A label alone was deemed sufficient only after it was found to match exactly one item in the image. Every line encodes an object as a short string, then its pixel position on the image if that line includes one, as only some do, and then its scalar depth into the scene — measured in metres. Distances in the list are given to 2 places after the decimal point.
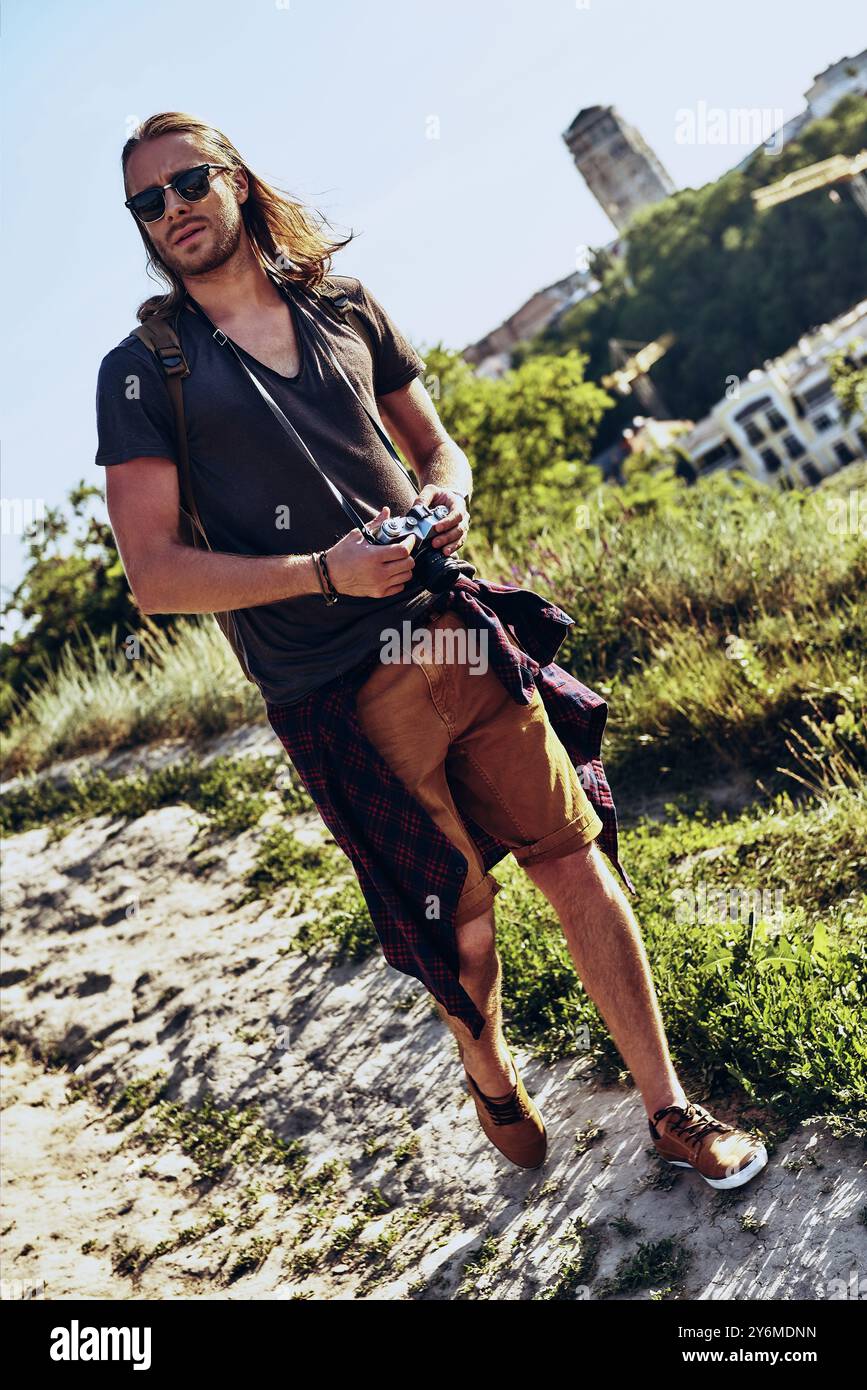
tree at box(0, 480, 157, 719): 10.95
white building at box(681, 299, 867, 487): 59.91
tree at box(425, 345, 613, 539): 16.17
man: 2.56
